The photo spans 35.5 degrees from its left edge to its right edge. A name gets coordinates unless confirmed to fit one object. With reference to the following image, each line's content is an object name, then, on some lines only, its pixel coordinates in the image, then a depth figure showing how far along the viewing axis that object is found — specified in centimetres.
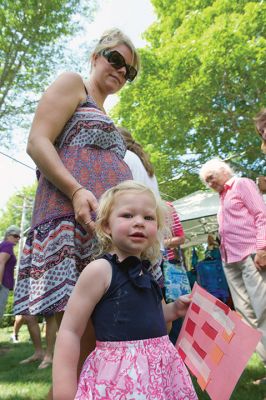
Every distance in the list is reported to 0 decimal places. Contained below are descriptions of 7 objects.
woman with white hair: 312
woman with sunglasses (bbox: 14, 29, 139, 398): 155
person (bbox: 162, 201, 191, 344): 316
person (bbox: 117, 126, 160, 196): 259
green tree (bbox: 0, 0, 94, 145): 1050
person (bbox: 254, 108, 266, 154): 321
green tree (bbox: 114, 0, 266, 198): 1099
